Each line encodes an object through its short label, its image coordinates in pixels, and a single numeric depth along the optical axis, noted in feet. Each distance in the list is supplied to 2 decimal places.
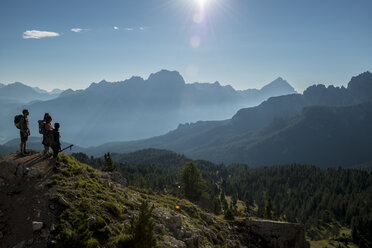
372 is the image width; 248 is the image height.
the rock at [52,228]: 49.19
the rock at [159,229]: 73.05
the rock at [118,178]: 109.54
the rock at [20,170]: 61.11
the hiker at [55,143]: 70.84
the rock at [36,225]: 47.70
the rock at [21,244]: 44.68
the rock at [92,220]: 56.85
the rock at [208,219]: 107.51
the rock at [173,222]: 80.67
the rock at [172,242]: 67.48
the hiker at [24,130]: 71.72
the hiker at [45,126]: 72.63
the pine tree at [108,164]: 174.59
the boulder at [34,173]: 61.98
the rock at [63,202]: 56.85
